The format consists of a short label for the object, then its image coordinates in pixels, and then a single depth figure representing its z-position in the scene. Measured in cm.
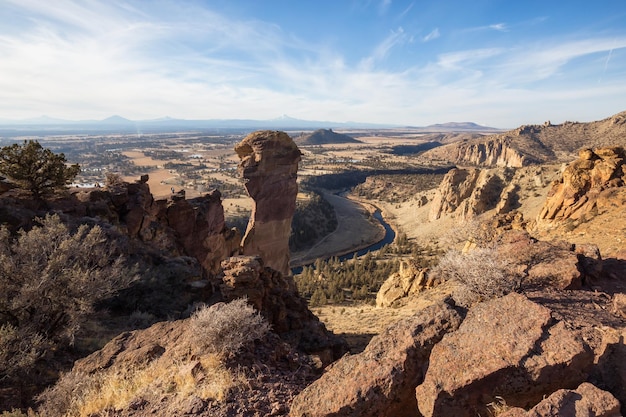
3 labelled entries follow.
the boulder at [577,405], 373
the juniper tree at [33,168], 1639
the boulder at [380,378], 473
